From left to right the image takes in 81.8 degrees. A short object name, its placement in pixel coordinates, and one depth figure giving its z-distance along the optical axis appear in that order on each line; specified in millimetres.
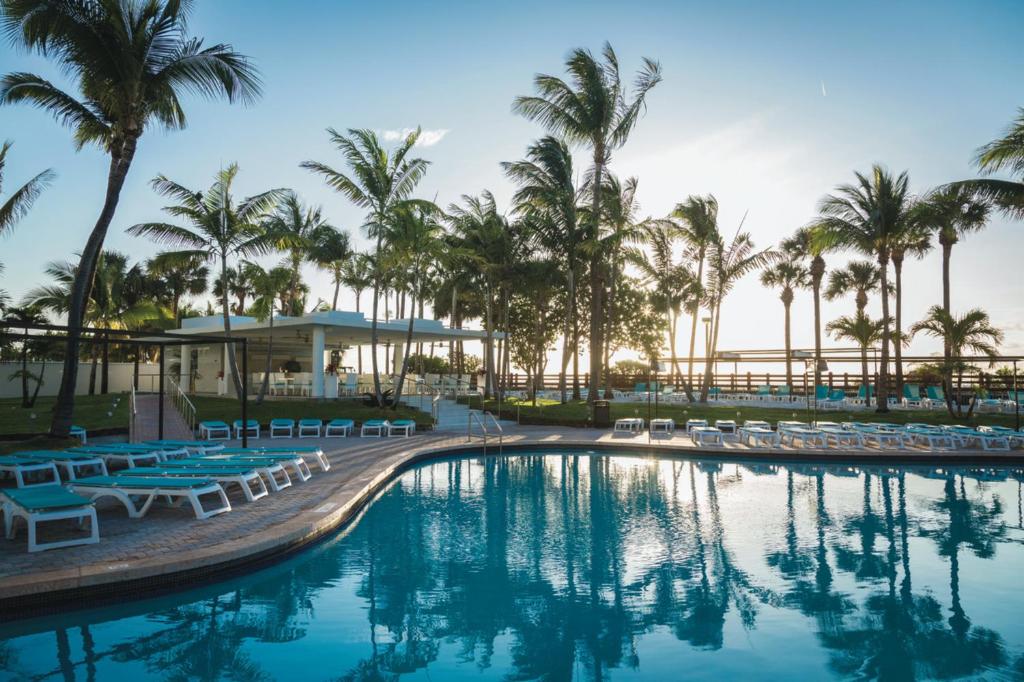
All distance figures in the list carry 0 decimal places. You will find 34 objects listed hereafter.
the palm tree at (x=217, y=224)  19234
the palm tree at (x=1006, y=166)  15820
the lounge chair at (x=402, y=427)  18344
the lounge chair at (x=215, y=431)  16047
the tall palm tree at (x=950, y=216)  19692
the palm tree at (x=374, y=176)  19500
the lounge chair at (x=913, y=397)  23297
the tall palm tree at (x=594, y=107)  21719
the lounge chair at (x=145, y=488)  7592
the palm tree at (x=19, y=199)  13430
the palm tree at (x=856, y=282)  31919
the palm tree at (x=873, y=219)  20969
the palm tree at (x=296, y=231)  20395
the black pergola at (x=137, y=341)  8459
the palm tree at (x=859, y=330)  21422
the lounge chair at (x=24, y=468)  9047
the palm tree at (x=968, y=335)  18766
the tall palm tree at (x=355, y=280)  32719
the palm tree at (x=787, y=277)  32594
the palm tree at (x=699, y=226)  24734
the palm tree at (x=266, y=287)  19453
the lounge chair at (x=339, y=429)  18156
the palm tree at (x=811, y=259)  31858
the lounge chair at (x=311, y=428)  17734
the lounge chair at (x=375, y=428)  18203
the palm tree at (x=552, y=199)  22844
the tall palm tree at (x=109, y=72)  11414
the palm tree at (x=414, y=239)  19000
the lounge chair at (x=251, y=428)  17361
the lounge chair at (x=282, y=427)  17516
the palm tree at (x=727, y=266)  26594
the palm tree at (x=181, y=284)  36750
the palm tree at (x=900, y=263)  21267
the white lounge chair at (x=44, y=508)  6156
